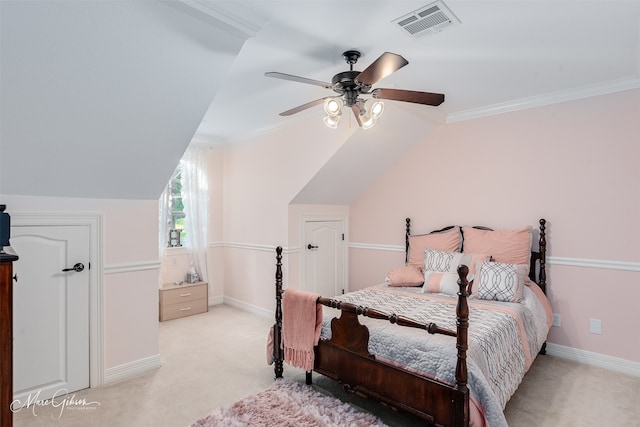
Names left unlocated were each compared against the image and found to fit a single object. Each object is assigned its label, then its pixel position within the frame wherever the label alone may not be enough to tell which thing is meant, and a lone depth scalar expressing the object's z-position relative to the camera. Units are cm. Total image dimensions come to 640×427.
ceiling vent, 188
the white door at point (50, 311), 246
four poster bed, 187
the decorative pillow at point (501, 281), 292
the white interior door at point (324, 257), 443
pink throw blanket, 256
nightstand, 436
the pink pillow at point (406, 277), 353
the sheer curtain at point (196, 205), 477
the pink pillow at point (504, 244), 332
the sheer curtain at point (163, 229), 453
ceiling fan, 204
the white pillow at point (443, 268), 317
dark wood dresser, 126
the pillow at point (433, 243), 378
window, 473
